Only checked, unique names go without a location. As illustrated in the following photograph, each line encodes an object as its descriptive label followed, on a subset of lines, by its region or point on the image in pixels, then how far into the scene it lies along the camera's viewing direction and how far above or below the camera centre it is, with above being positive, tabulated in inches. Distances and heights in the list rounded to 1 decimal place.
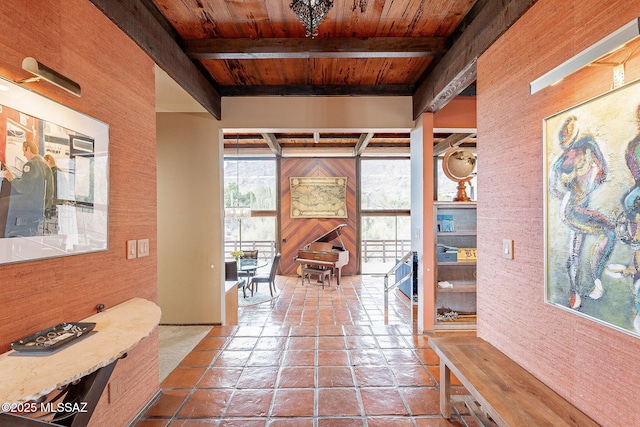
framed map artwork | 304.2 +16.8
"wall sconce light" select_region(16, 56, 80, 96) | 45.6 +23.7
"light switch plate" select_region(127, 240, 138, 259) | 78.7 -10.0
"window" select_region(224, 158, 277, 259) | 311.6 +13.4
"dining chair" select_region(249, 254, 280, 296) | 219.1 -49.3
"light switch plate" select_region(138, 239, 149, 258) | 83.7 -10.1
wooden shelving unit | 146.9 -31.4
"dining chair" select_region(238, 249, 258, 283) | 250.5 -37.1
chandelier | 76.6 +54.7
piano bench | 249.4 -52.2
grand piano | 254.8 -37.0
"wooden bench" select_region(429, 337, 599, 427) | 51.8 -36.9
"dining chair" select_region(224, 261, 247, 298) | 205.5 -40.9
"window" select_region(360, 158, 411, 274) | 311.0 +12.8
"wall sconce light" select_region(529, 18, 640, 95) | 38.2 +24.4
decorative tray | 45.9 -21.2
